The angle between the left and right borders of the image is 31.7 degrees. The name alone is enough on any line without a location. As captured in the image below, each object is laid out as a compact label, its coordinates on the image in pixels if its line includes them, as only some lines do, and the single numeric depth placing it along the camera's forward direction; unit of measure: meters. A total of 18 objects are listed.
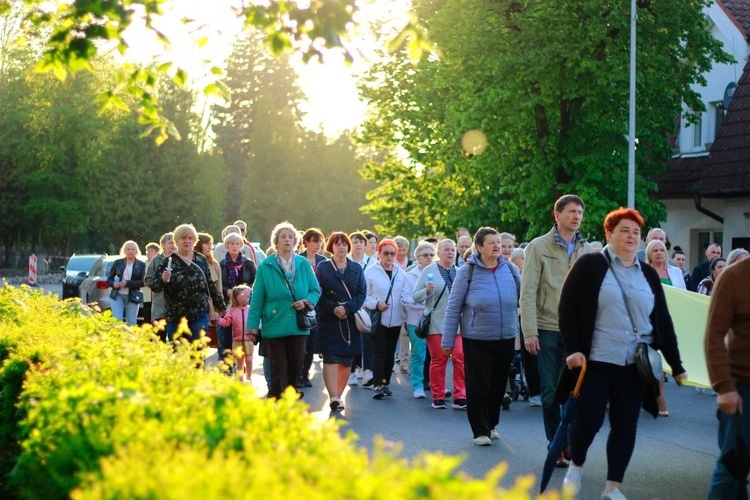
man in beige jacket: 9.95
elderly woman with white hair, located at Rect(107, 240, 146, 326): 19.98
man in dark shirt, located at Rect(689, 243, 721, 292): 19.50
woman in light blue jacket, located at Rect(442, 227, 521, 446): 11.07
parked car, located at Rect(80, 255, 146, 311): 24.28
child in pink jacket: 15.59
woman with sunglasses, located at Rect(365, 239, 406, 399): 15.66
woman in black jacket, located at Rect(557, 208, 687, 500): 8.05
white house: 32.75
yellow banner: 10.55
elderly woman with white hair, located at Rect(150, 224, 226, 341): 12.86
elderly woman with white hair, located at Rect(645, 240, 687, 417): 14.04
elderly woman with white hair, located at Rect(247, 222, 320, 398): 11.93
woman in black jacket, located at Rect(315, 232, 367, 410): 13.68
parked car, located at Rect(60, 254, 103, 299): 32.94
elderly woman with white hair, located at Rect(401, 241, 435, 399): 15.55
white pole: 30.52
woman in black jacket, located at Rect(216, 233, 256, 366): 16.14
